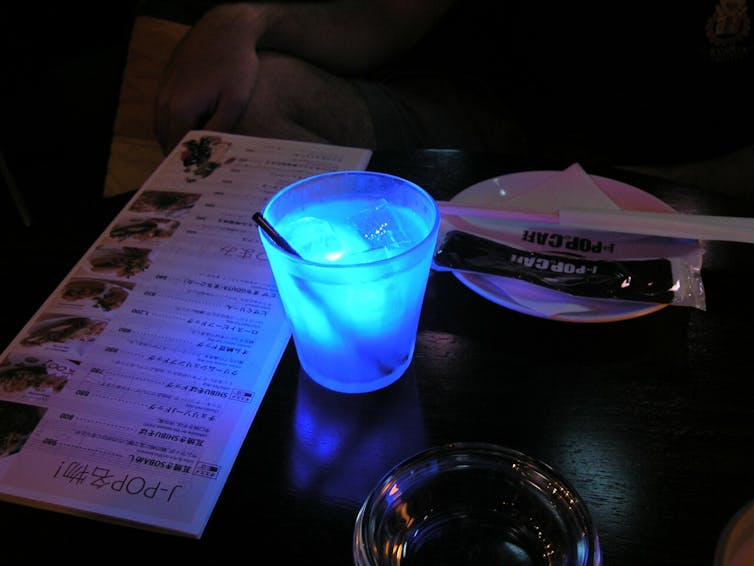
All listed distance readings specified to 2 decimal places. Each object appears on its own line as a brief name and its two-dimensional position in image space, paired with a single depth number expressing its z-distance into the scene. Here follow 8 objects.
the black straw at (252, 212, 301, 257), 0.44
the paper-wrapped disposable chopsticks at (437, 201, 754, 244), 0.58
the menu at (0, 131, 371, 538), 0.44
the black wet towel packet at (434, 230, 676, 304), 0.57
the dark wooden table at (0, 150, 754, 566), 0.40
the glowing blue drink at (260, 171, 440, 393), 0.43
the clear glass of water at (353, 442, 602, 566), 0.38
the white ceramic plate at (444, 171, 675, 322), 0.55
